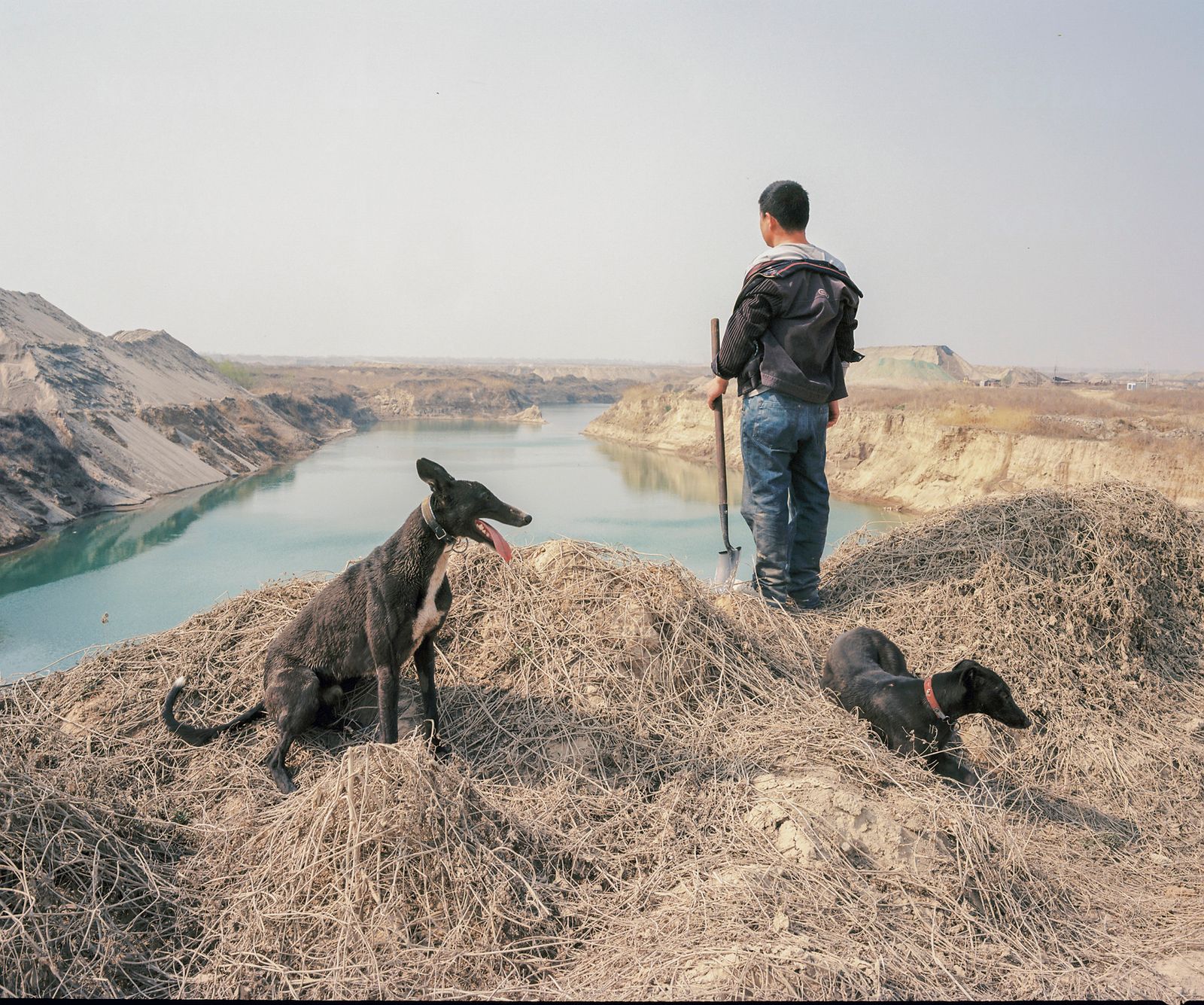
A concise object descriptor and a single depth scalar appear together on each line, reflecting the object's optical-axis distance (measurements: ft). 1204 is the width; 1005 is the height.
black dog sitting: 11.09
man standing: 15.92
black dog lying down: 11.67
